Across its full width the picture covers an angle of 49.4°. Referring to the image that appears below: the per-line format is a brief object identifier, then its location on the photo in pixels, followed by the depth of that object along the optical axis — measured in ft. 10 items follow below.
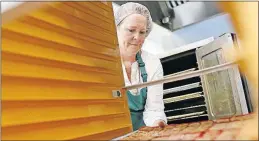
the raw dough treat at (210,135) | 3.15
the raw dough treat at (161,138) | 3.53
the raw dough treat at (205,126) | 3.79
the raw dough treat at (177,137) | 3.40
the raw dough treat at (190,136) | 3.29
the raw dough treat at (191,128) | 3.78
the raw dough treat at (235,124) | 3.54
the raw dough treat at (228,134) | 2.96
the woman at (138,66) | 7.66
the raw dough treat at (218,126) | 3.68
